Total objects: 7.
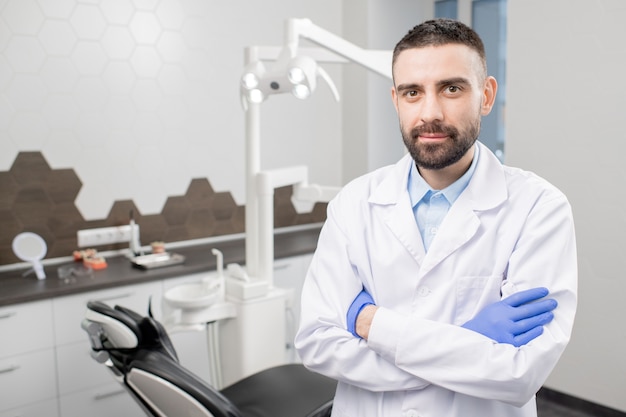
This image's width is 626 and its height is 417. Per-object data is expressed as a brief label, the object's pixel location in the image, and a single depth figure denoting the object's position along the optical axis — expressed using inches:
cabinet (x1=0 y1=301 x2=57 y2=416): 96.3
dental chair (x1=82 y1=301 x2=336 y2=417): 60.2
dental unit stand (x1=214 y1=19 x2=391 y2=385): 89.9
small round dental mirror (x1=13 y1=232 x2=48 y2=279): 108.7
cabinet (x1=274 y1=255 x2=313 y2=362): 128.2
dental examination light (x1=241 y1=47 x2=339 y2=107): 77.3
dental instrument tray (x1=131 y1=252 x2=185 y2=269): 115.2
